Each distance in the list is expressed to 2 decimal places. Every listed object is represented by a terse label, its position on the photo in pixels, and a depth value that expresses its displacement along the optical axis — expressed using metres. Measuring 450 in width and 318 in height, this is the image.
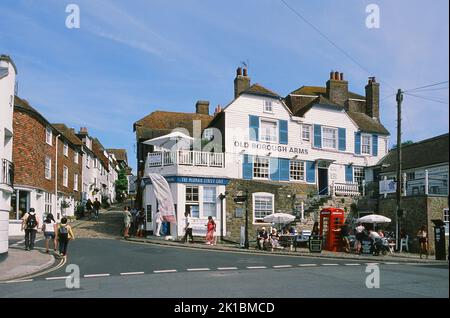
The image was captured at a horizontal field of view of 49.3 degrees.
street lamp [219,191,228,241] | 28.91
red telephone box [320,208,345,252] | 25.09
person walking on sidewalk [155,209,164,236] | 27.67
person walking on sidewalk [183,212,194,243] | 26.16
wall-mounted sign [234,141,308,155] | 31.52
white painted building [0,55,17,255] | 18.20
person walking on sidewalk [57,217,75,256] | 18.42
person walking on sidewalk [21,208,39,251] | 20.22
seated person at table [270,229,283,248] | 24.22
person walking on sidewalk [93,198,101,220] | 38.19
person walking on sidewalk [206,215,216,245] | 25.72
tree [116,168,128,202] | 71.62
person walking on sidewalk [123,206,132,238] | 27.52
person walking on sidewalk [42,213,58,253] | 19.81
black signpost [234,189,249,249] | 24.08
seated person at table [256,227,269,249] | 23.98
